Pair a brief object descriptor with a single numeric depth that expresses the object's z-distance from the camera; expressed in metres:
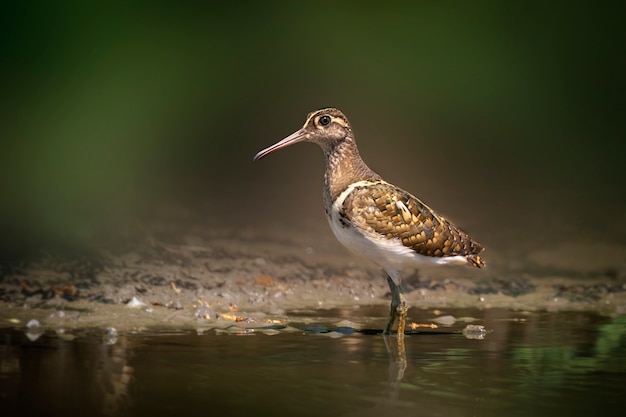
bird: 18.47
